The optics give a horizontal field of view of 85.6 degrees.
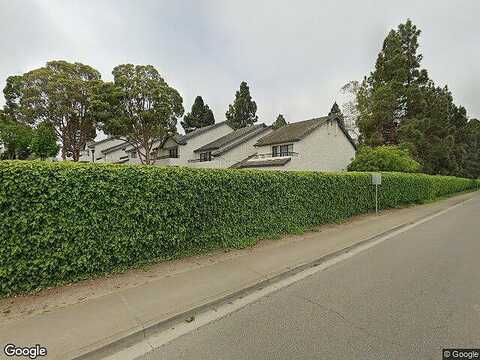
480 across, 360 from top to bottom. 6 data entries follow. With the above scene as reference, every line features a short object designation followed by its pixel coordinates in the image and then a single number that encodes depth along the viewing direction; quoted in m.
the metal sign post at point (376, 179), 12.49
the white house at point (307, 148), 24.89
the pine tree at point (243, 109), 57.69
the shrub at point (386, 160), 20.99
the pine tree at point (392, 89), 28.06
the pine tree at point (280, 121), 62.94
